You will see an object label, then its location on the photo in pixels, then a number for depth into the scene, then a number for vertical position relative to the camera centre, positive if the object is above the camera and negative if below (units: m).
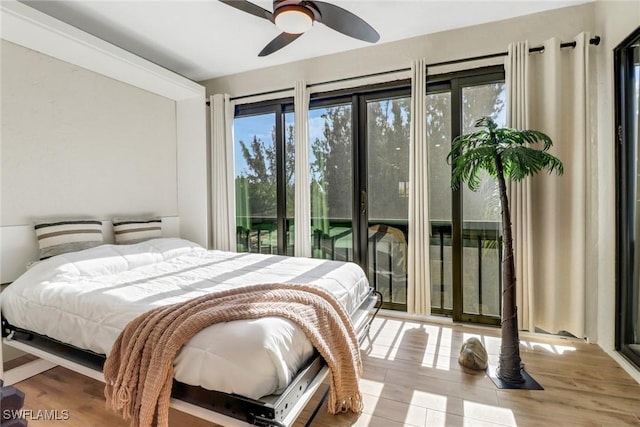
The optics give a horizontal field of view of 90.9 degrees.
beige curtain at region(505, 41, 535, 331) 2.60 +0.05
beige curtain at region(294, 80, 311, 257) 3.42 +0.40
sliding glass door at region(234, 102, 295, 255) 3.72 +0.38
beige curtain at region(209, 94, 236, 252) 3.83 +0.43
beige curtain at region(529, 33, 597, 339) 2.46 +0.05
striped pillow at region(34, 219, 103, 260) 2.41 -0.19
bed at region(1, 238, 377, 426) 1.26 -0.54
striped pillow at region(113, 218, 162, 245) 2.98 -0.19
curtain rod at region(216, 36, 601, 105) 2.52 +1.32
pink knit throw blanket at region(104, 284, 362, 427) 1.31 -0.61
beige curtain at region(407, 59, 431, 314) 2.96 +0.09
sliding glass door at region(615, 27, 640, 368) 2.19 +0.04
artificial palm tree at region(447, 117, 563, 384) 2.04 +0.24
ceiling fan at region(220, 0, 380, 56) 1.85 +1.18
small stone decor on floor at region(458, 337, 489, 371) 2.20 -1.07
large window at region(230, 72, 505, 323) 2.95 +0.19
